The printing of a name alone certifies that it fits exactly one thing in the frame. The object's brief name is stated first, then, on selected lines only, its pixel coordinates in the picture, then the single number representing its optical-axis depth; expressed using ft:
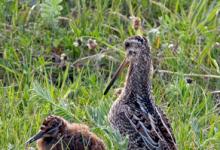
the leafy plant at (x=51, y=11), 55.72
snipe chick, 42.70
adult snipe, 42.65
